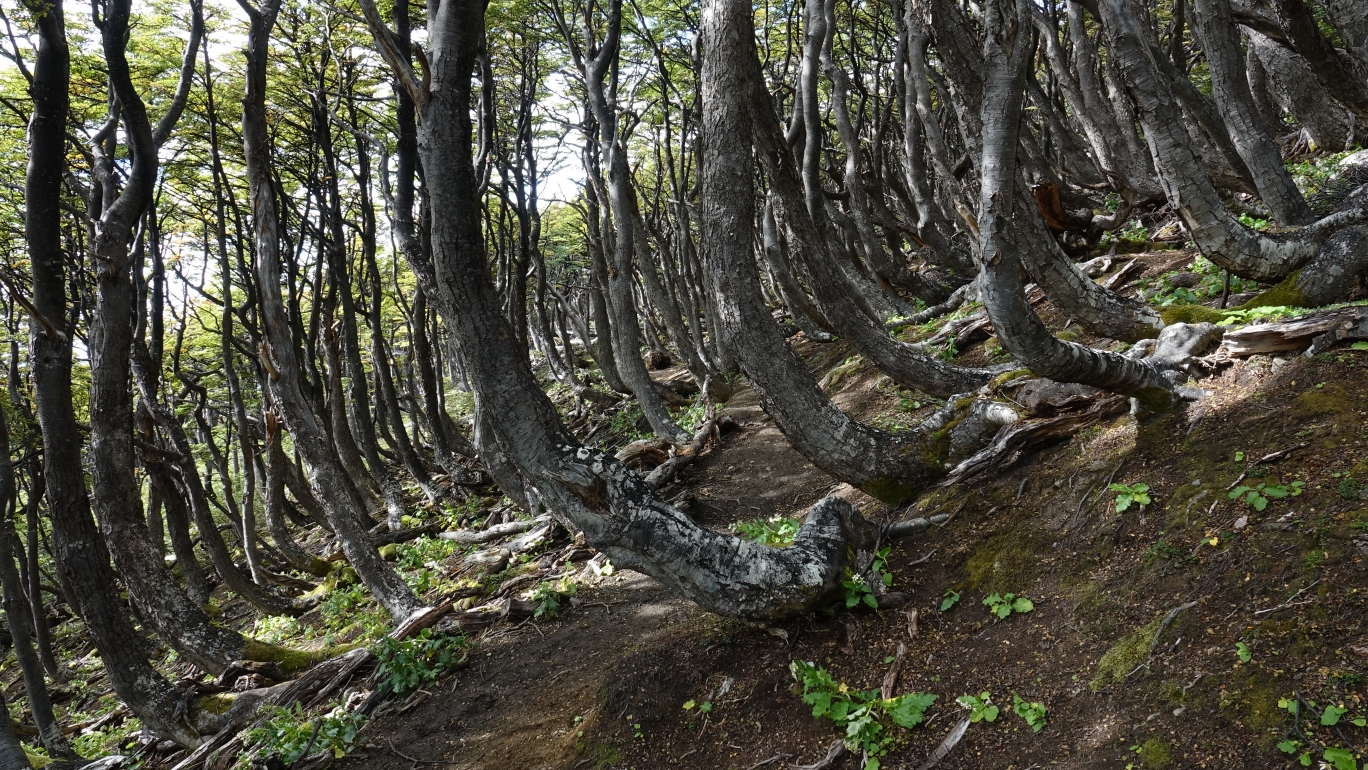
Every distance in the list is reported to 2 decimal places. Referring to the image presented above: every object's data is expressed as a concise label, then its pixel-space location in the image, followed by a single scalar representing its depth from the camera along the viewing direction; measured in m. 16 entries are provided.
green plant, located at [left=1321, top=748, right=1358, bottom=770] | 2.14
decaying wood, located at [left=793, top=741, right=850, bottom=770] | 3.33
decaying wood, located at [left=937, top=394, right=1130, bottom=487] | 4.70
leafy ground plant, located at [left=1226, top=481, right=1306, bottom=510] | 3.20
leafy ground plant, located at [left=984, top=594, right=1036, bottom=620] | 3.63
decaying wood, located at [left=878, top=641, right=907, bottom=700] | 3.58
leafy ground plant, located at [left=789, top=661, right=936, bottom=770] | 3.32
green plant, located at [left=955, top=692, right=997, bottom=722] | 3.16
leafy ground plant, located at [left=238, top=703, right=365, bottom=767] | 5.03
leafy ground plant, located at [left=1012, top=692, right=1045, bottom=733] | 3.02
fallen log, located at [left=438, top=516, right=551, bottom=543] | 9.58
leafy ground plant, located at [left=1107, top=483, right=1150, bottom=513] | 3.69
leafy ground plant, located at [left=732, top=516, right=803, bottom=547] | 5.54
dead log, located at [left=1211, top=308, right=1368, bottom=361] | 4.00
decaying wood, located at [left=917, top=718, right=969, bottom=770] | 3.11
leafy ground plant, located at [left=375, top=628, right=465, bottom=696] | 5.76
